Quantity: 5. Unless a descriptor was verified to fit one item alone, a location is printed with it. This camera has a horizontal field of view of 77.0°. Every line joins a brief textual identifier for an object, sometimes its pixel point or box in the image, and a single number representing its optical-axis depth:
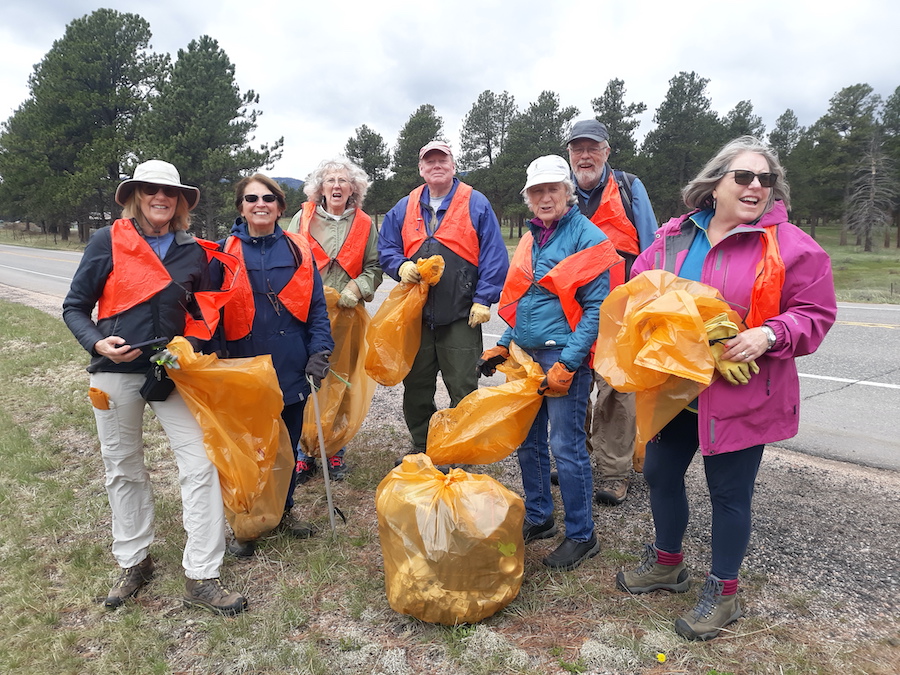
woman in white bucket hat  2.37
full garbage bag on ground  2.13
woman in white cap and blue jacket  2.51
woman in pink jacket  1.89
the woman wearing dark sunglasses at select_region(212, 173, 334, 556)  2.94
